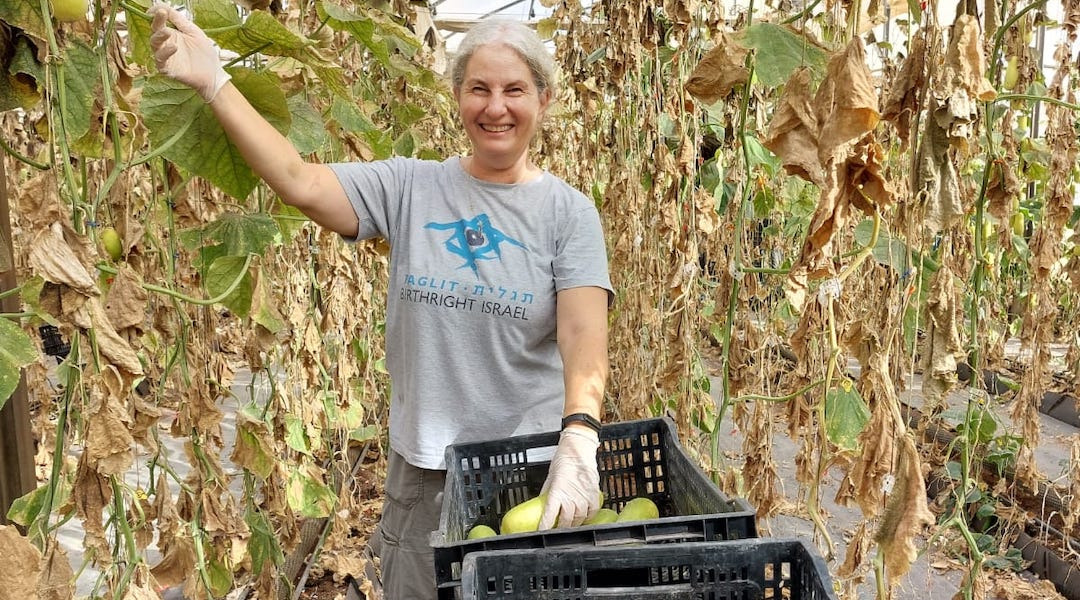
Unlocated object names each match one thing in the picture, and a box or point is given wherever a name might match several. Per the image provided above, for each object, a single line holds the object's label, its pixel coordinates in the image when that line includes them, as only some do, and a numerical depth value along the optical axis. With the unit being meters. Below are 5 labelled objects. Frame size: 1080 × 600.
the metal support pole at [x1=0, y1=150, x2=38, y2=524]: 1.32
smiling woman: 1.35
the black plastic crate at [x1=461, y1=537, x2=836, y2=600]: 0.92
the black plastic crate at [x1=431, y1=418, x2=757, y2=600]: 0.98
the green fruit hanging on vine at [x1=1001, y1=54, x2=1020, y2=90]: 1.96
